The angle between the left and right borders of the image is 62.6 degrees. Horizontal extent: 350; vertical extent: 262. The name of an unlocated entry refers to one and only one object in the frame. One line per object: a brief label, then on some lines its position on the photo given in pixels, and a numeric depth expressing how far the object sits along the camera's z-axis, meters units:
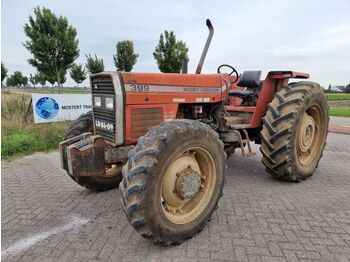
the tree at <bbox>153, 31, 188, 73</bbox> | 20.19
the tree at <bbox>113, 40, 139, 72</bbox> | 21.45
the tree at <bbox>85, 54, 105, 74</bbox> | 19.23
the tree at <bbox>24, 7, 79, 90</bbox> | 16.28
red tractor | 2.52
